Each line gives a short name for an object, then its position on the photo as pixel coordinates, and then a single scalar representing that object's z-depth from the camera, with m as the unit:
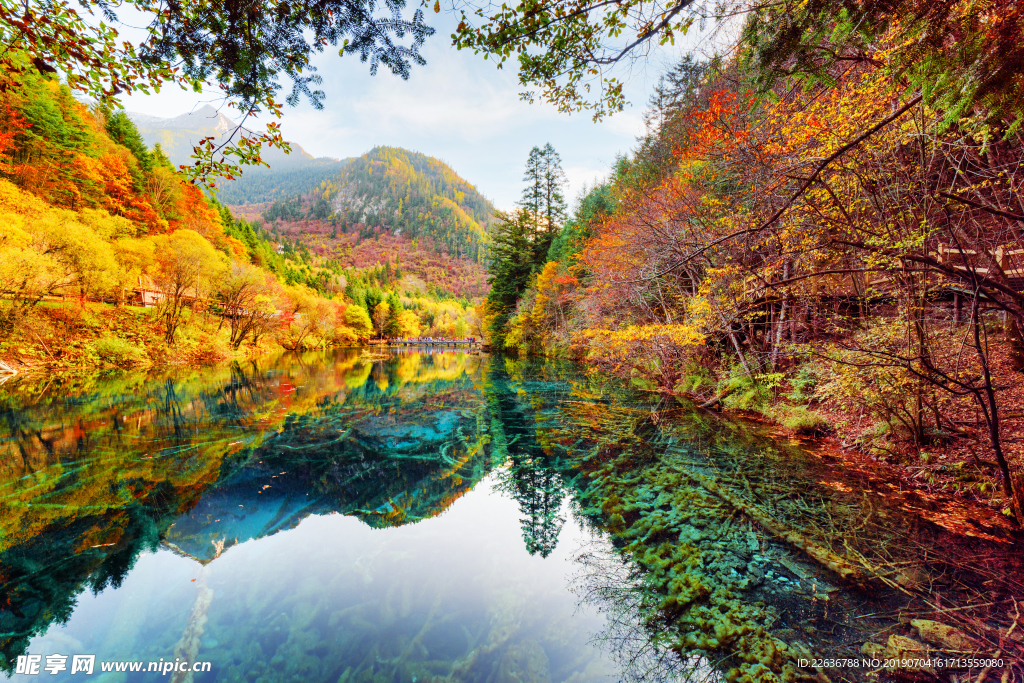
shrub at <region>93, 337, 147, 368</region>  17.03
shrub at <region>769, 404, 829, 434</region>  7.02
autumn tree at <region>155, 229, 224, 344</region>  19.72
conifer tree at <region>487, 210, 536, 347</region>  32.50
